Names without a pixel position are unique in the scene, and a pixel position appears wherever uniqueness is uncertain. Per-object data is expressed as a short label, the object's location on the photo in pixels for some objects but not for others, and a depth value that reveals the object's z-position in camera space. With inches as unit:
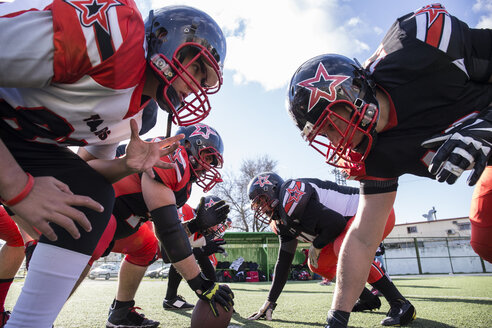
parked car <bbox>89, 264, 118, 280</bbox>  965.2
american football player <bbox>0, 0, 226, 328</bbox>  47.7
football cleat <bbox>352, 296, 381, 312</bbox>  157.3
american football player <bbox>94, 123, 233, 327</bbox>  101.7
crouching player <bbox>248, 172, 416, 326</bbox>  147.2
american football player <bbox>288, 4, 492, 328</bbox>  80.4
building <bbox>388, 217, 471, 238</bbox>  1491.1
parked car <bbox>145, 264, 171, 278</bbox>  888.3
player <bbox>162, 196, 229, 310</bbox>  192.7
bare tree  1127.2
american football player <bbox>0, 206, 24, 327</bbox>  117.7
